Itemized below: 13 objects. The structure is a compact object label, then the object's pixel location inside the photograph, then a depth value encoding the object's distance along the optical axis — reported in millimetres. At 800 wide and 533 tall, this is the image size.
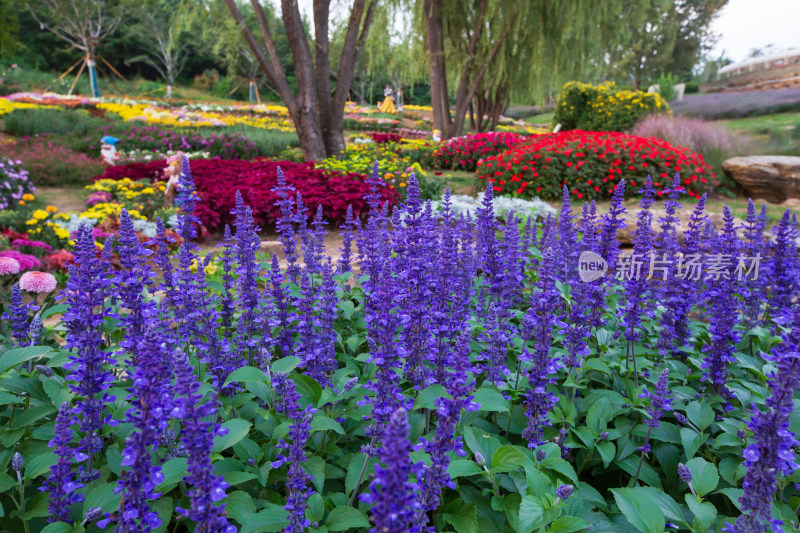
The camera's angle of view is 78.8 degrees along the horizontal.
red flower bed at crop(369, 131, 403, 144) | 15894
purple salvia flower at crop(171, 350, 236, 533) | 1155
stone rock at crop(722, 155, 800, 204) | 9344
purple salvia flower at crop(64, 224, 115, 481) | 1660
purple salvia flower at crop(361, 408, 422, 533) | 1007
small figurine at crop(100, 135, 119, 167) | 12766
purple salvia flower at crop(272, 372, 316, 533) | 1406
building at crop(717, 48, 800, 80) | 39903
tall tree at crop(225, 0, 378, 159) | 10211
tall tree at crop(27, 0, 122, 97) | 32250
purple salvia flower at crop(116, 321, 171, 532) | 1233
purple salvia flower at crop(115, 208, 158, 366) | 1845
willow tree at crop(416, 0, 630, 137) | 14336
